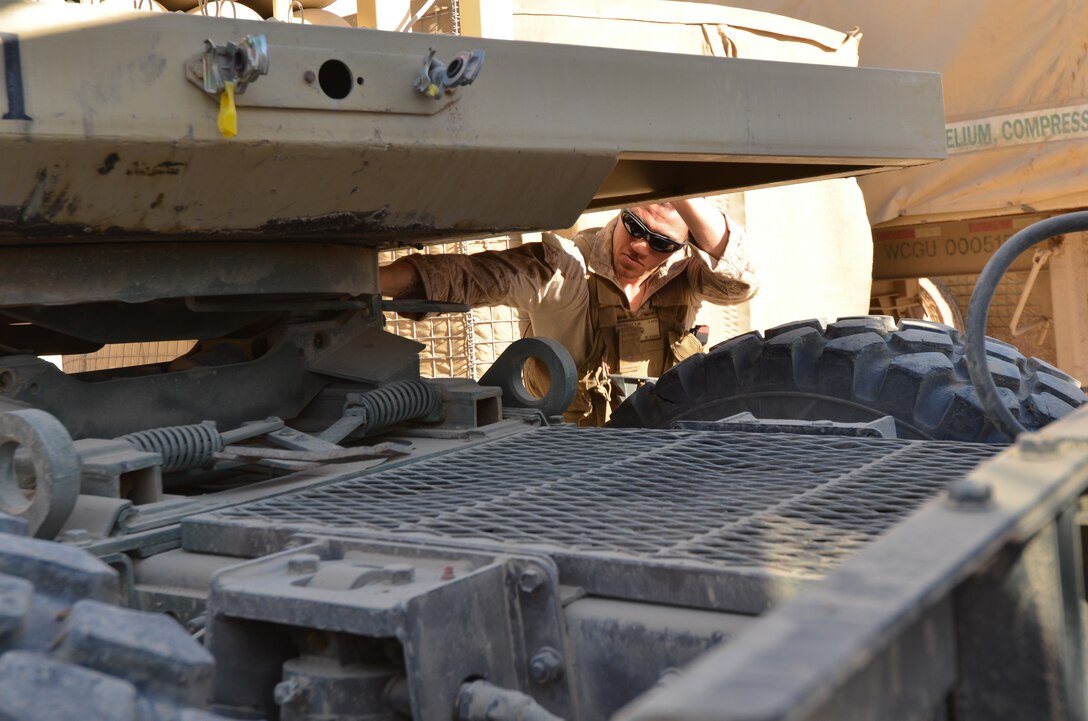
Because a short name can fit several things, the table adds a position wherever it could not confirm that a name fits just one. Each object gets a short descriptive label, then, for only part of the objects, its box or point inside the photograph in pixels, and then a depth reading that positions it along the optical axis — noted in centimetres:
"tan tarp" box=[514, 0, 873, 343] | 731
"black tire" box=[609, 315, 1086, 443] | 283
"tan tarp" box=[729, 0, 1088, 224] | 795
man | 354
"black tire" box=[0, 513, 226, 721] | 104
